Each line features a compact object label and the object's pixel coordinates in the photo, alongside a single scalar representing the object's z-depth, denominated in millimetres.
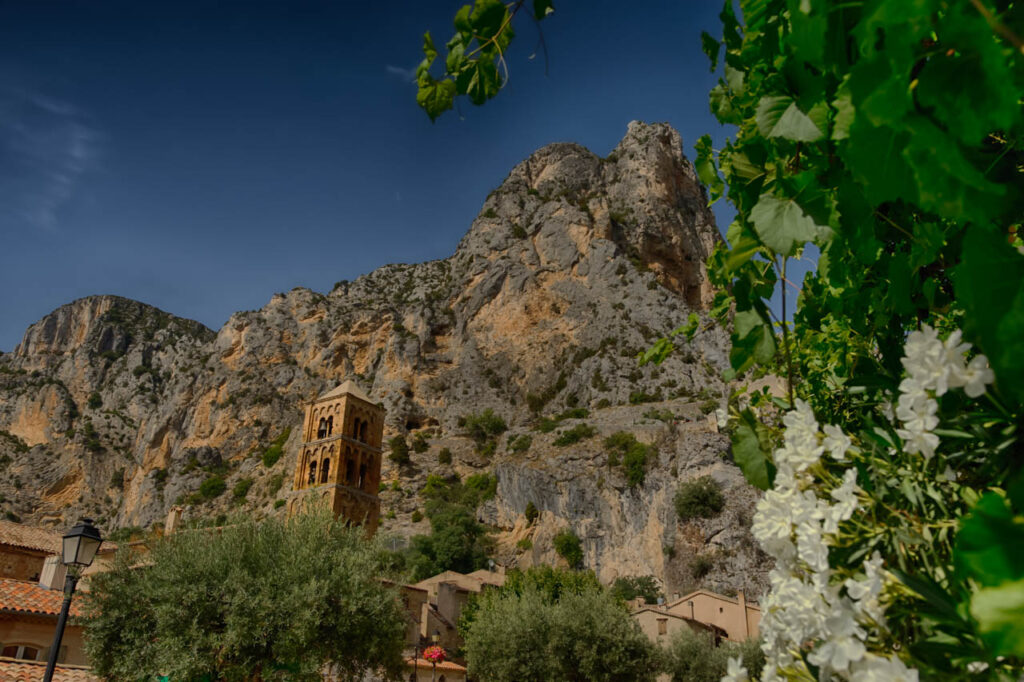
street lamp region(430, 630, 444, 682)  16641
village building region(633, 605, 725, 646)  32906
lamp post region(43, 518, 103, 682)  8735
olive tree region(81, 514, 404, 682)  13906
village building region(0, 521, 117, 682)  15953
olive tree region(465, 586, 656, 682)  24203
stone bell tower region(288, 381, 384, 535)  38812
